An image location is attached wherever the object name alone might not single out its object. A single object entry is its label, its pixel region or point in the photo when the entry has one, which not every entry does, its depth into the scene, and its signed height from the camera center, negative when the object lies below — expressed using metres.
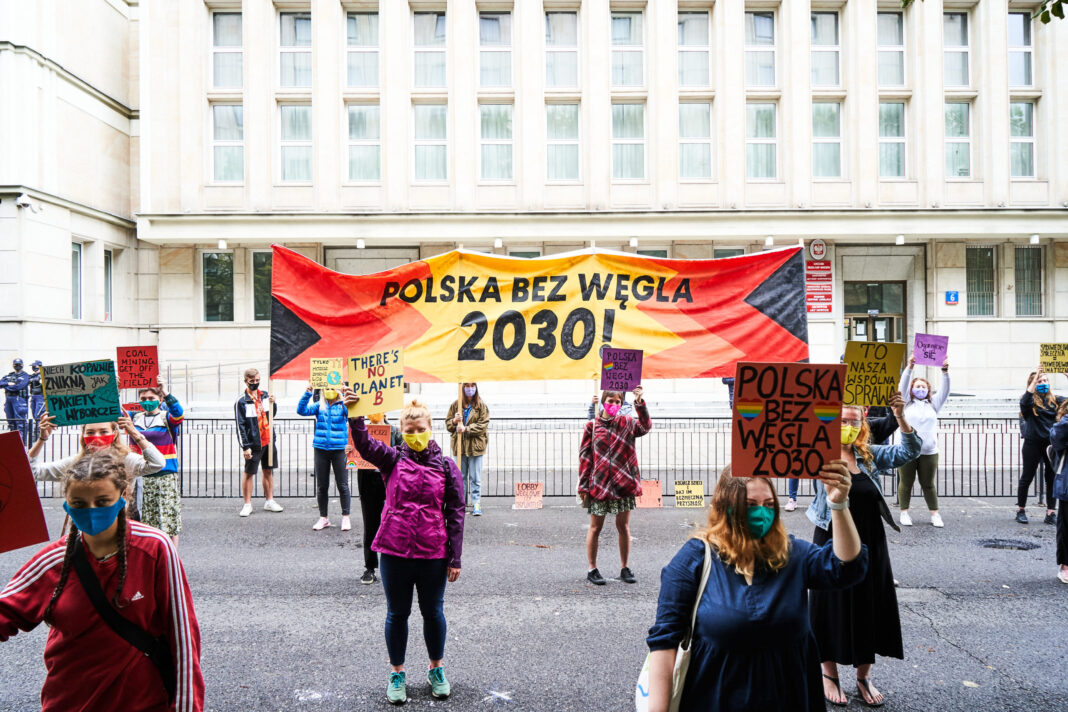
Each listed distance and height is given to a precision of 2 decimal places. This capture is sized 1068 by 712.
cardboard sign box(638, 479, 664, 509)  10.45 -1.86
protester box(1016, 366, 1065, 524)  9.46 -0.89
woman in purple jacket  4.65 -1.07
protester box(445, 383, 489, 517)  10.26 -1.04
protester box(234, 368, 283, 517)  10.27 -0.95
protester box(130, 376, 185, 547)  7.14 -1.06
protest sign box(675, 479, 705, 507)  9.80 -1.75
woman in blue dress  2.66 -0.89
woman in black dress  4.64 -1.56
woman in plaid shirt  7.01 -1.05
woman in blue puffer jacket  9.05 -0.97
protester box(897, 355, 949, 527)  9.16 -1.11
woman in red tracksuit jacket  2.62 -0.86
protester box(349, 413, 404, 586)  7.13 -1.38
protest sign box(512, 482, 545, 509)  10.68 -1.92
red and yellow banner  7.43 +0.54
